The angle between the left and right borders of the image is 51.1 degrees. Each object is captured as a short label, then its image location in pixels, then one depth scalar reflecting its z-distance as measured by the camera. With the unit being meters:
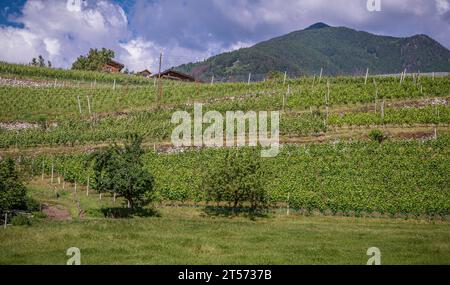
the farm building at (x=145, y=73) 136.68
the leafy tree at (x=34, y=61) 113.49
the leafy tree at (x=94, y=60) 113.56
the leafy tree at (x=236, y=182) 35.38
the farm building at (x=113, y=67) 116.44
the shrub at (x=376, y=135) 48.56
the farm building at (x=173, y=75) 107.81
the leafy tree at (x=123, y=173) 33.72
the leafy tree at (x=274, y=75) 83.51
